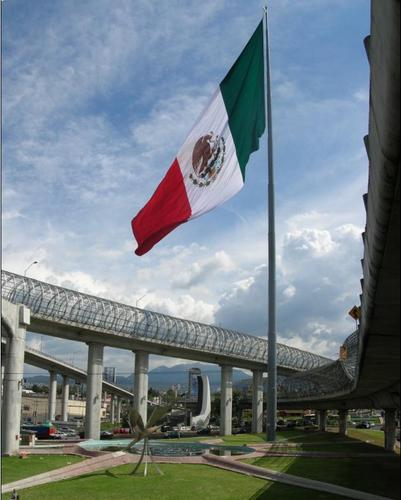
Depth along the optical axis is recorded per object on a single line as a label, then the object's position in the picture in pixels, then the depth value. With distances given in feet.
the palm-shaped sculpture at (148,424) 115.14
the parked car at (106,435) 273.93
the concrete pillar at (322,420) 379.00
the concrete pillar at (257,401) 333.21
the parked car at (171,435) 277.99
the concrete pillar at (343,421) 317.40
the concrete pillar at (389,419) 173.04
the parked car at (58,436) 274.16
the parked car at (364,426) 410.97
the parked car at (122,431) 321.52
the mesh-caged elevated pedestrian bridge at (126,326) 205.77
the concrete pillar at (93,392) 231.09
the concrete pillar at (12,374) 155.48
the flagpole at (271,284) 110.52
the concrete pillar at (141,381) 256.52
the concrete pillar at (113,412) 548.31
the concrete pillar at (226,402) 303.89
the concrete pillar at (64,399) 435.12
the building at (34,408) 565.53
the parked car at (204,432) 323.98
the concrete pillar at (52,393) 392.45
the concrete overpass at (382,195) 18.80
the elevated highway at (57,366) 369.36
